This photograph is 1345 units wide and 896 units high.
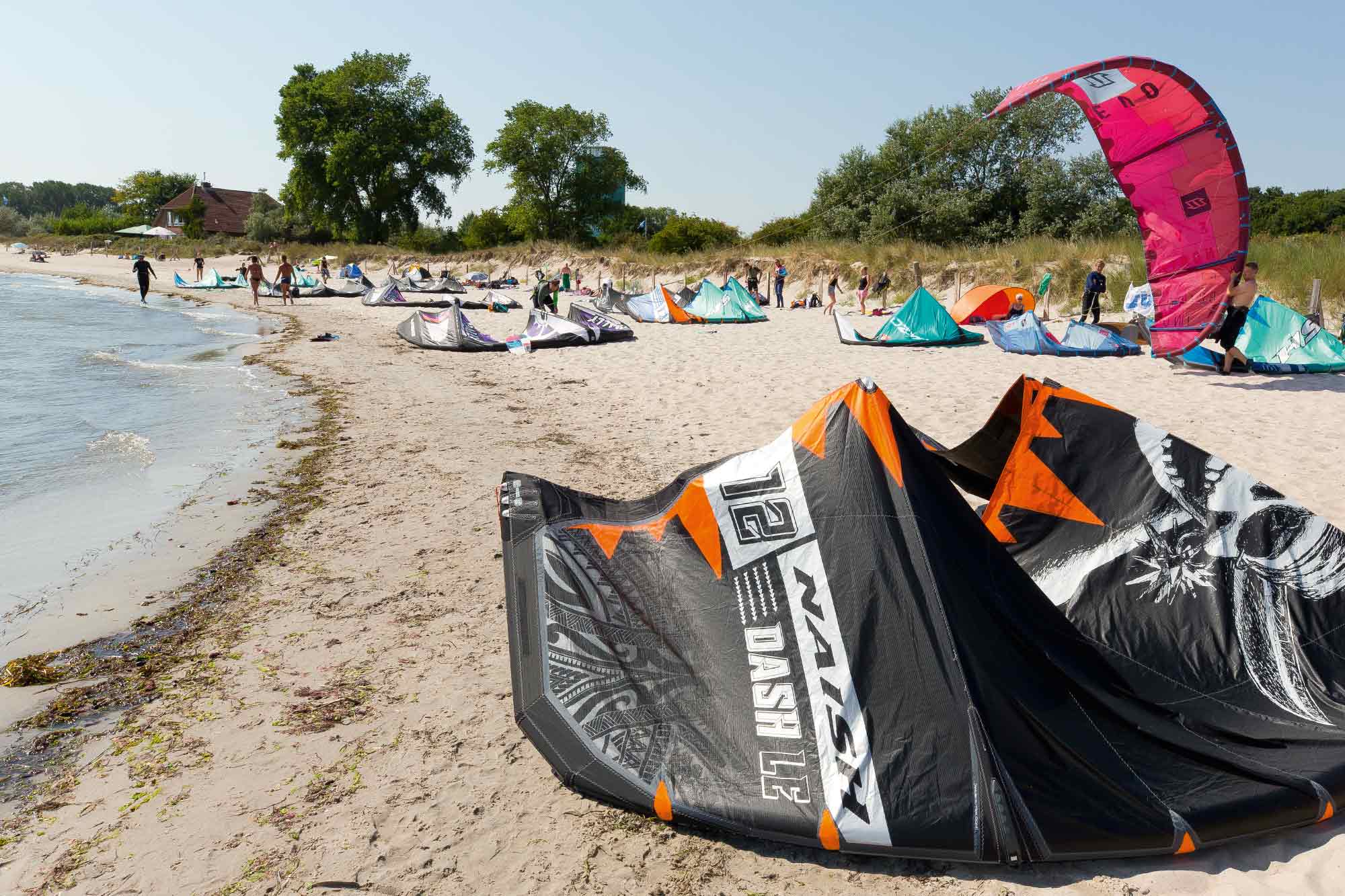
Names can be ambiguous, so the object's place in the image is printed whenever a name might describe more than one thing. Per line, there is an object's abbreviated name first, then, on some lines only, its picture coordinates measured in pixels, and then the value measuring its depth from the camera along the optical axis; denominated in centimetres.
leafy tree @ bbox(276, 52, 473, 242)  4862
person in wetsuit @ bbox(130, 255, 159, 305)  2794
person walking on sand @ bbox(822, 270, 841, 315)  2267
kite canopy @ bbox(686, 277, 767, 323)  2036
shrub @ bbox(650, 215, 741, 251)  3844
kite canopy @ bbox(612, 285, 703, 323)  2030
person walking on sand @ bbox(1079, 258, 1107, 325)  1627
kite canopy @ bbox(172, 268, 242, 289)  3528
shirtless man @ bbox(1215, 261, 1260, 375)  1066
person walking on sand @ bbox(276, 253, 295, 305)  2742
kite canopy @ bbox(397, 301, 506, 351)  1600
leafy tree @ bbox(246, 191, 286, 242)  5716
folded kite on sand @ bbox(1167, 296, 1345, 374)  1123
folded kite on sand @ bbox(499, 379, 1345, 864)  261
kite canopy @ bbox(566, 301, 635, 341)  1656
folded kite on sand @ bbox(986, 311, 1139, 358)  1323
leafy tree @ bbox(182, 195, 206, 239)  6334
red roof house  6681
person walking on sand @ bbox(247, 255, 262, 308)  2742
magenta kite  891
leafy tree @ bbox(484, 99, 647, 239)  4822
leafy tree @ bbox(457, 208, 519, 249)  5116
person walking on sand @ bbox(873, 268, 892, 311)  2372
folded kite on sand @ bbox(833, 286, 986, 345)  1512
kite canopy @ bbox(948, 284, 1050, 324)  1808
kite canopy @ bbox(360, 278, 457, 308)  2628
